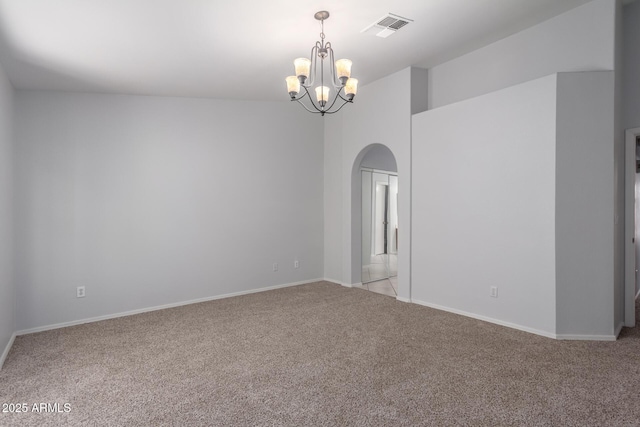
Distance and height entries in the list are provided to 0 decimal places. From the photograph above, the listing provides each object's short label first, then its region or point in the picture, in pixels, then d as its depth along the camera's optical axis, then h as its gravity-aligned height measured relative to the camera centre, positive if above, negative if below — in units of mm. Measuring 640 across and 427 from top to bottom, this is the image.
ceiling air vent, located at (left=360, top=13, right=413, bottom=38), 3175 +1663
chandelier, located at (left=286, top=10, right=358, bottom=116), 2953 +1118
